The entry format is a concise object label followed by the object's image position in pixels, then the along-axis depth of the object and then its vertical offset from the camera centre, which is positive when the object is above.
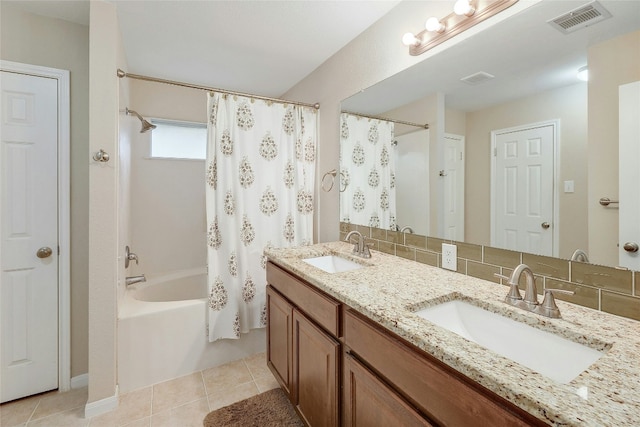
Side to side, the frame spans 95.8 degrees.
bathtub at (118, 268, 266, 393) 1.86 -0.91
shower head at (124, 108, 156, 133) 2.20 +0.68
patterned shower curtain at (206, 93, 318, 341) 2.07 +0.14
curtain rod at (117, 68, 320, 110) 1.76 +0.87
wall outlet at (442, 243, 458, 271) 1.38 -0.21
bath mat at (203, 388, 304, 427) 1.60 -1.16
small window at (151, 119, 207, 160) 2.84 +0.75
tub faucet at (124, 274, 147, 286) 2.16 -0.50
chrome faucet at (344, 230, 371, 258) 1.74 -0.22
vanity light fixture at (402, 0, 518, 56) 1.22 +0.89
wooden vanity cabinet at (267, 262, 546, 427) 0.67 -0.51
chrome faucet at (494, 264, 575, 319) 0.91 -0.28
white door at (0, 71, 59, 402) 1.70 -0.13
